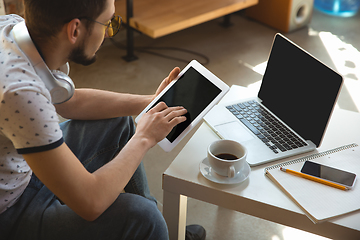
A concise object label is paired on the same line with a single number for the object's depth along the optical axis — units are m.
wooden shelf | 2.48
